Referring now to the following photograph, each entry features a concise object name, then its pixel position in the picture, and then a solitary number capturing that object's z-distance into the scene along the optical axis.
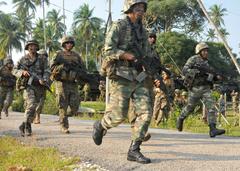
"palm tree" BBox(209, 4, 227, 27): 77.69
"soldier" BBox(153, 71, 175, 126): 11.59
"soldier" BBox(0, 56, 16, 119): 13.45
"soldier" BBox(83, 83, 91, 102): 27.14
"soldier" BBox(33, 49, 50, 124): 11.31
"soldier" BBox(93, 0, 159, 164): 5.54
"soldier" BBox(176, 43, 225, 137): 8.45
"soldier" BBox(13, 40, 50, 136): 8.20
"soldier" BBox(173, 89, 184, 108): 17.60
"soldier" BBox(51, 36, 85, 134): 8.27
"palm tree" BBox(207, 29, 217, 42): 76.46
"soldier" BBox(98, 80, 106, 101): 22.98
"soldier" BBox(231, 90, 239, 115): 19.44
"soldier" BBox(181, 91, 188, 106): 18.04
